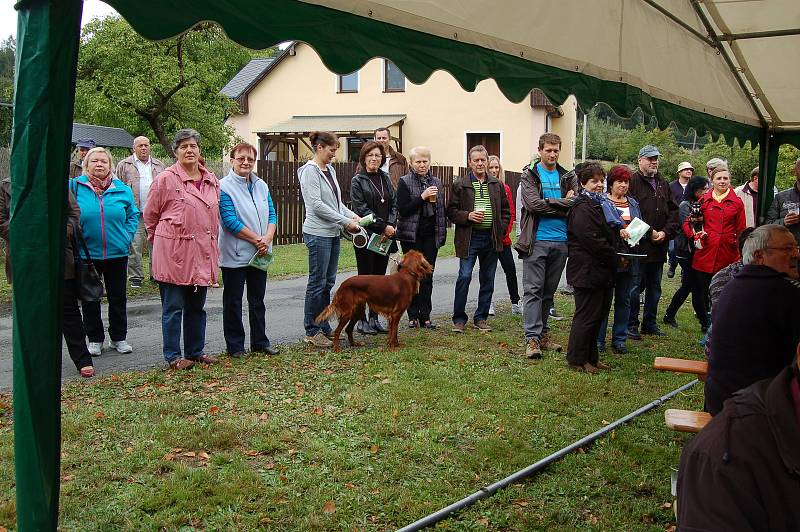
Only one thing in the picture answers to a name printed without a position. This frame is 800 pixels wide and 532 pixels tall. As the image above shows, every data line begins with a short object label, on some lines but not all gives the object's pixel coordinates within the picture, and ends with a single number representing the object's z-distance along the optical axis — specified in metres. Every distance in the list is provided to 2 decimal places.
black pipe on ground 4.13
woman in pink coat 6.96
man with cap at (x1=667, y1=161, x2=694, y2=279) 11.87
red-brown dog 7.99
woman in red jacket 9.05
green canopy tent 2.45
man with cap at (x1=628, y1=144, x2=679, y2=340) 8.87
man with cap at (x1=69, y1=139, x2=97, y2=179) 9.37
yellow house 33.38
